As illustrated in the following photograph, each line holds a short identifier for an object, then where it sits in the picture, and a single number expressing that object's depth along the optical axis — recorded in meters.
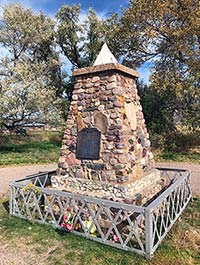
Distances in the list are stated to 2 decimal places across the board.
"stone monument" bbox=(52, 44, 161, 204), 4.08
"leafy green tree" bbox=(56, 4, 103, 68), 13.59
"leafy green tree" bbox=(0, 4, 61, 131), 10.59
